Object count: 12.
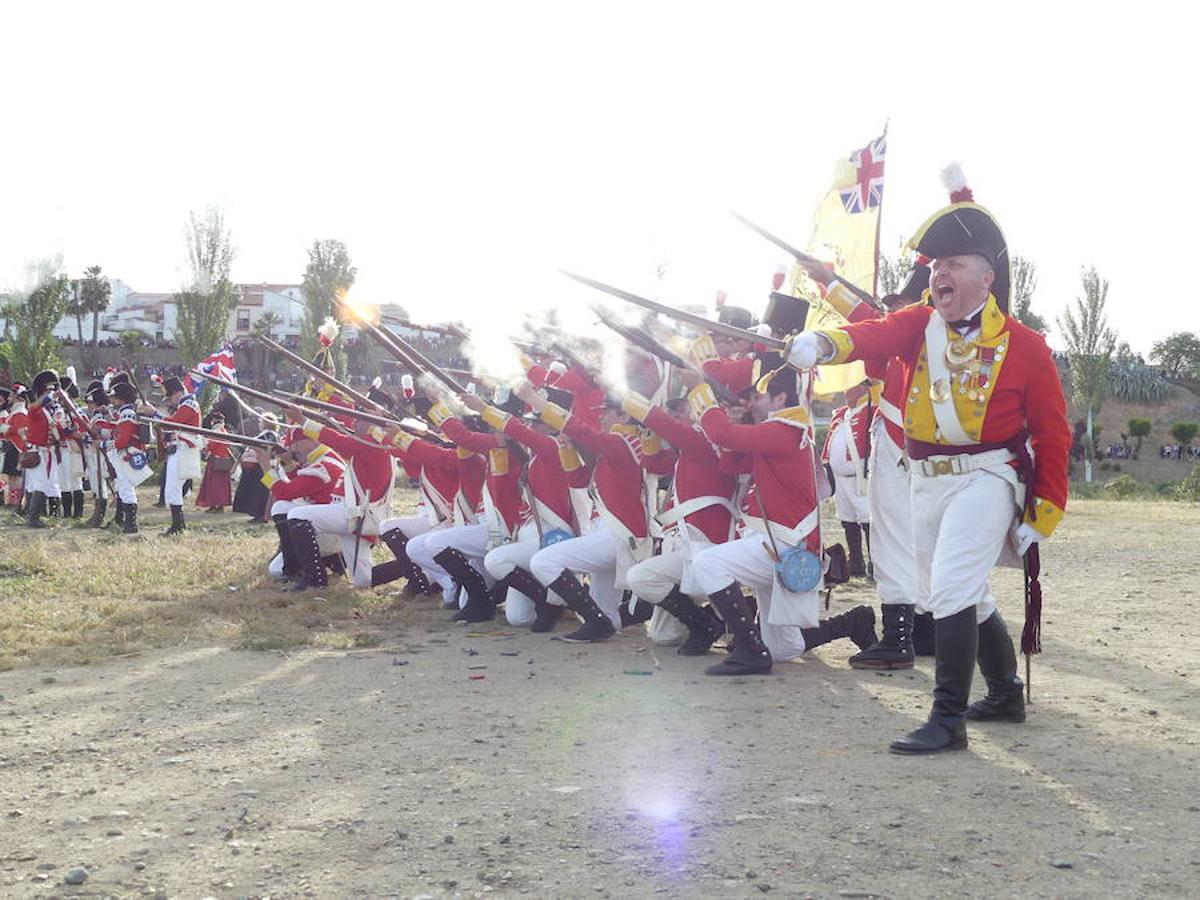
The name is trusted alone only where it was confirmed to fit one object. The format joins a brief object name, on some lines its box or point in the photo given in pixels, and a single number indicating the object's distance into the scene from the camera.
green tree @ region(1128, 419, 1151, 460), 49.59
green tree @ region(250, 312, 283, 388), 36.49
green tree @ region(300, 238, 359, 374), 44.38
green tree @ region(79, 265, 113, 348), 75.00
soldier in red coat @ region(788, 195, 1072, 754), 5.72
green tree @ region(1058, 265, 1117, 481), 42.72
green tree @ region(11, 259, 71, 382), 31.73
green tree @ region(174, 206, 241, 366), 40.34
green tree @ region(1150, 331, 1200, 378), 67.69
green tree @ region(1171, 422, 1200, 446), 47.60
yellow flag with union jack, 9.62
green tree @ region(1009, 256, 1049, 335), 42.81
